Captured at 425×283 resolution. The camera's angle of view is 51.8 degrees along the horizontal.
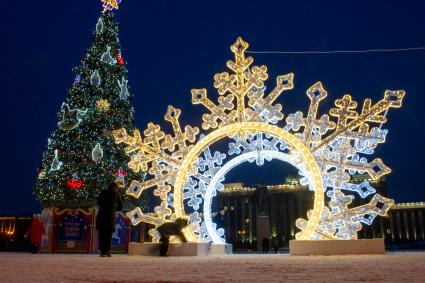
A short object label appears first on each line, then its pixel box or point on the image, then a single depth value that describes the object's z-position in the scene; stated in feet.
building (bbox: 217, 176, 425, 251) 167.22
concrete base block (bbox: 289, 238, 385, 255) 28.19
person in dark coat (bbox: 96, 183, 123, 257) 28.40
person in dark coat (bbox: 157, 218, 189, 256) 30.09
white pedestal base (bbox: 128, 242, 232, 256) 30.09
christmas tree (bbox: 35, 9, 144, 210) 62.90
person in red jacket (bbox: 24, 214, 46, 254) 43.30
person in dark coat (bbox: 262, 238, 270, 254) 58.80
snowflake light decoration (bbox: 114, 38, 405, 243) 29.32
